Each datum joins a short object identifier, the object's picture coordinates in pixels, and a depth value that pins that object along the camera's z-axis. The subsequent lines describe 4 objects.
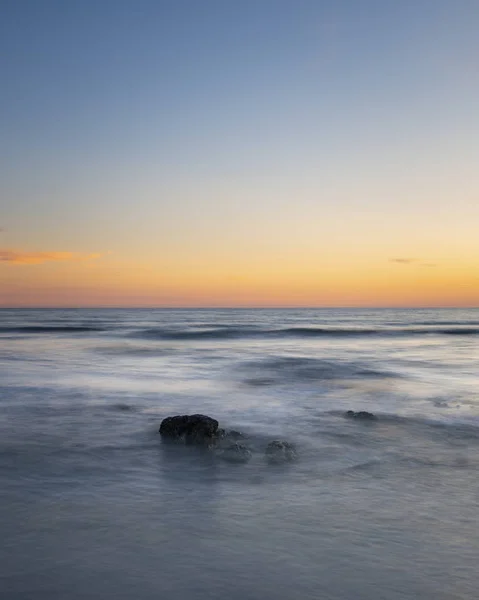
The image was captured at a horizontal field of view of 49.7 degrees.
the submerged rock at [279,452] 6.02
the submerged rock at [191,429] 6.56
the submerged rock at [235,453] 5.91
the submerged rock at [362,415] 8.48
